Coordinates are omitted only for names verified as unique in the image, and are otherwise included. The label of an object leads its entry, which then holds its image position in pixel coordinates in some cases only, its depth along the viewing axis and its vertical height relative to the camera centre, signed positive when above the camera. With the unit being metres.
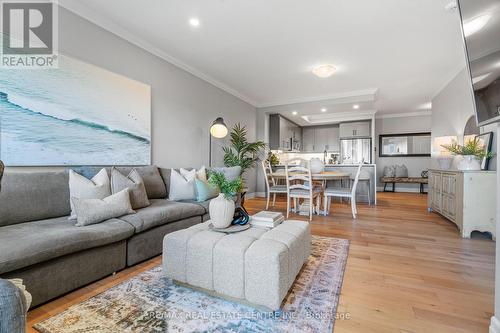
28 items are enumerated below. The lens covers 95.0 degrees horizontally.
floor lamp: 3.87 +0.59
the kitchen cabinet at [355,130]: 7.24 +1.15
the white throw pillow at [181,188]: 2.94 -0.32
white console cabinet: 2.74 -0.44
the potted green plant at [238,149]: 4.68 +0.32
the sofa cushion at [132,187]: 2.28 -0.24
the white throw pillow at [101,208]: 1.80 -0.38
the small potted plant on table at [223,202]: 1.72 -0.29
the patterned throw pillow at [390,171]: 7.60 -0.19
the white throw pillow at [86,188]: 1.99 -0.22
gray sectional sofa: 1.38 -0.53
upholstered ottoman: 1.33 -0.62
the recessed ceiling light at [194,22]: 2.68 +1.69
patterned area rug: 1.25 -0.89
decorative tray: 1.69 -0.49
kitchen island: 5.27 -0.23
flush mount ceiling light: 3.81 +1.60
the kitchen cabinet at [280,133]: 6.58 +0.94
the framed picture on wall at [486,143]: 3.07 +0.32
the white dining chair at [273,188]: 4.16 -0.44
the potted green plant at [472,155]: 3.03 +0.15
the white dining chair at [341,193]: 3.75 -0.47
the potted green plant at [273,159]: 6.26 +0.14
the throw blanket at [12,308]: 0.54 -0.36
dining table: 3.84 -0.21
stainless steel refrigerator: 7.27 +0.48
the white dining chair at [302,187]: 3.68 -0.37
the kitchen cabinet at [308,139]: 8.77 +1.00
